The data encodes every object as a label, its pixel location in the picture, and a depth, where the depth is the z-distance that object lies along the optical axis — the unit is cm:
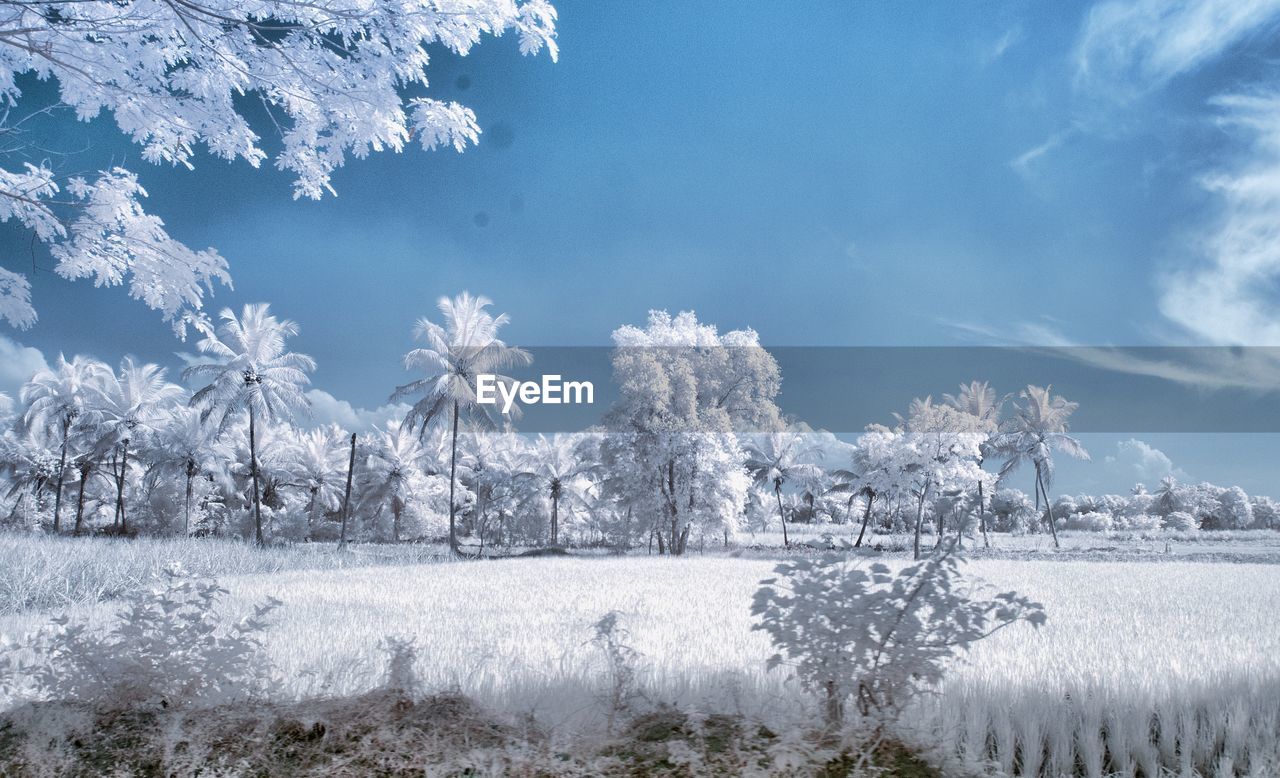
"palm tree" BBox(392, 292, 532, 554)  2117
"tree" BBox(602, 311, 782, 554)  1852
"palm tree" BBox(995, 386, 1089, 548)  2758
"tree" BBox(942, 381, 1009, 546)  2398
